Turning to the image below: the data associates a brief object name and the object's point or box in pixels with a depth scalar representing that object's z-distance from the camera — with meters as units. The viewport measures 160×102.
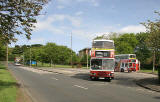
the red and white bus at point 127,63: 41.46
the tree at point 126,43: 75.01
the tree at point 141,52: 69.56
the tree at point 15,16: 9.69
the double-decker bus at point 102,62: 20.66
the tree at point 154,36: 18.19
